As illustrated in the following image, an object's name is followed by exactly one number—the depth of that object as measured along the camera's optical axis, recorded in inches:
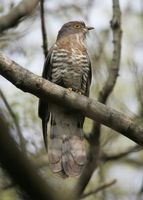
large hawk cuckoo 289.6
